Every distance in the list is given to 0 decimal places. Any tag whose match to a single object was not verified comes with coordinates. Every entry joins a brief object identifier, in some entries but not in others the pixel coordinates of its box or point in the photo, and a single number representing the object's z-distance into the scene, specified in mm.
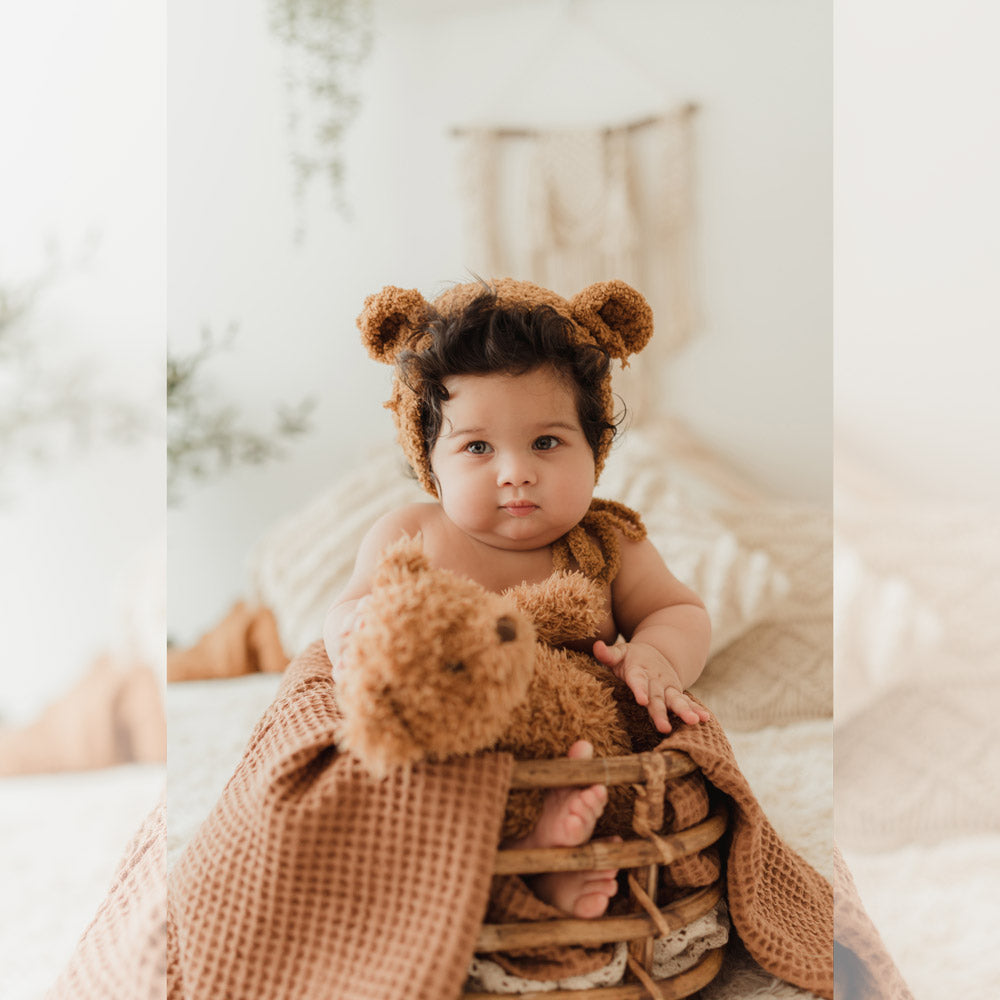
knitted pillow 1424
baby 880
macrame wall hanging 1656
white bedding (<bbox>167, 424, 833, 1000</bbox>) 1265
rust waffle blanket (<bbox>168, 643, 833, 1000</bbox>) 623
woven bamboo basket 658
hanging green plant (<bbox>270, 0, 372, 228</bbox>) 1627
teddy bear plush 601
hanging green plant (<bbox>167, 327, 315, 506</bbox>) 1689
